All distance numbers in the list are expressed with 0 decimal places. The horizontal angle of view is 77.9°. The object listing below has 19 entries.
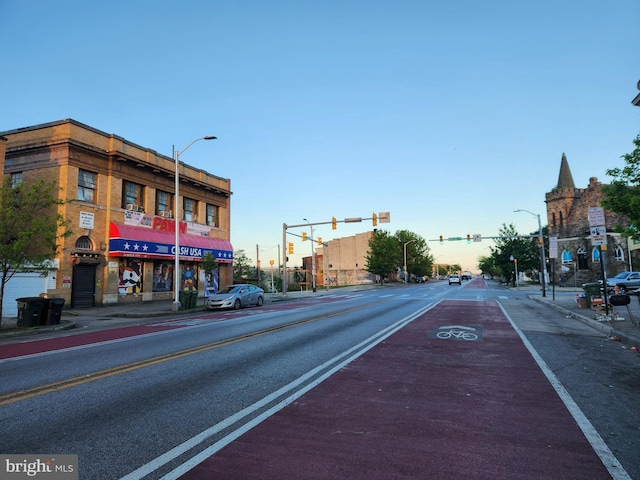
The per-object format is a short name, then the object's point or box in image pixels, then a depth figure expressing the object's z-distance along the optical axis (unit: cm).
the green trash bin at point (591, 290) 1677
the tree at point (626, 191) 1098
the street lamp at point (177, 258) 2097
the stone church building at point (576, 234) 4331
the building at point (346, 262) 8819
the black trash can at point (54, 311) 1530
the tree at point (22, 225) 1442
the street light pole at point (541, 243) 3145
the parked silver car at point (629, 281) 2948
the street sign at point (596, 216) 1326
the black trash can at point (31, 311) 1462
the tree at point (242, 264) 6035
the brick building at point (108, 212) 2222
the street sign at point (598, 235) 1296
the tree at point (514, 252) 5475
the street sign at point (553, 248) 2400
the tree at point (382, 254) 6894
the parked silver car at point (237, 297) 2184
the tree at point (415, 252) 8812
